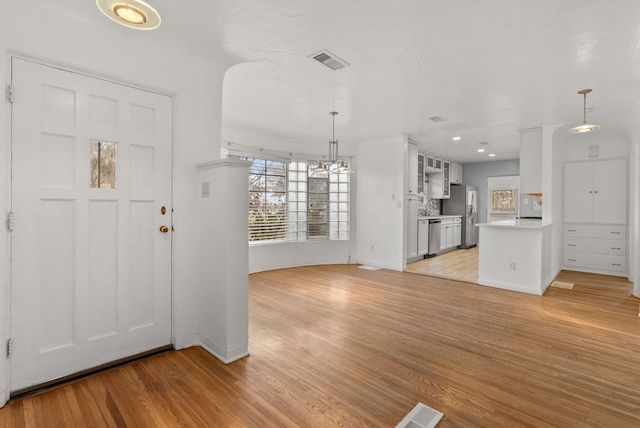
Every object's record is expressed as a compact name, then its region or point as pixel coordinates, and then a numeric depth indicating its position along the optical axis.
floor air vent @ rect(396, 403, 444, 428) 1.76
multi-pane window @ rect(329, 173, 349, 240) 6.54
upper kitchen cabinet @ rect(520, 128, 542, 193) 4.97
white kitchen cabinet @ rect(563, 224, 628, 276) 5.47
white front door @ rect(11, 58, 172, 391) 2.00
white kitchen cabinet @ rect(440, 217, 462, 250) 7.95
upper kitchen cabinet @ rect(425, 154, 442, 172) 7.54
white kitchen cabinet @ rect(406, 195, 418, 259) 6.38
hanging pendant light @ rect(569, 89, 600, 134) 3.47
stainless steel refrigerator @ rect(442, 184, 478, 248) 8.66
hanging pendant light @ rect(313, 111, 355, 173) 4.66
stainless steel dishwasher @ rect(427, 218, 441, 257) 7.38
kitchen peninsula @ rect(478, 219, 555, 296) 4.39
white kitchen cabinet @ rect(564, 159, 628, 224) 5.48
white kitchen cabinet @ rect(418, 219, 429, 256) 7.00
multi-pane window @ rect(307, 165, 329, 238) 6.36
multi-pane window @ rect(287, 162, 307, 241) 6.13
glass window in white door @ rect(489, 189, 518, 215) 8.62
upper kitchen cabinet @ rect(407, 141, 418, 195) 6.23
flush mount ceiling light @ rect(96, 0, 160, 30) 1.47
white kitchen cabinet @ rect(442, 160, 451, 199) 8.34
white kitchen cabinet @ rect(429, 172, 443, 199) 8.32
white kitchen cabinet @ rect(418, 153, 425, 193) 7.15
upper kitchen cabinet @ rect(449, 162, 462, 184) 8.69
